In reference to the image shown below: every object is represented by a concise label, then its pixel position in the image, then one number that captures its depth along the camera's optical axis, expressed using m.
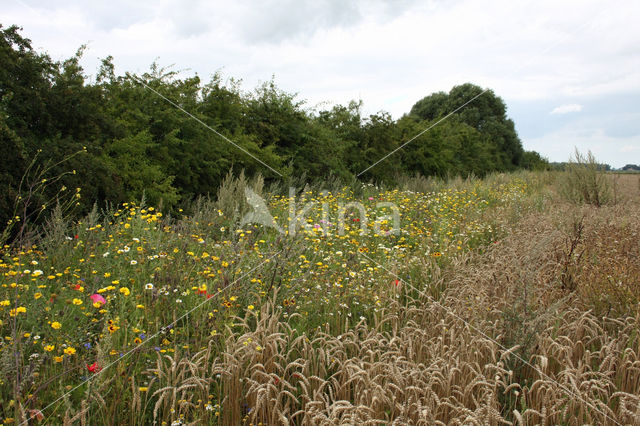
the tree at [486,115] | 34.31
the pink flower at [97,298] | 2.84
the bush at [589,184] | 10.75
